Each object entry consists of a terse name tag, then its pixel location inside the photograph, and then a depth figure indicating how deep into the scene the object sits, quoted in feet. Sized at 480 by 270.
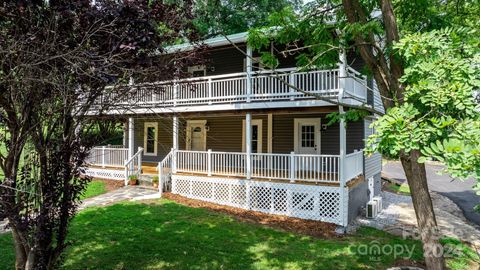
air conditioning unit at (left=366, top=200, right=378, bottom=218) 36.24
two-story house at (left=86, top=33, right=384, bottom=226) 33.47
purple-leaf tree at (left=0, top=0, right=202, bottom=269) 10.83
